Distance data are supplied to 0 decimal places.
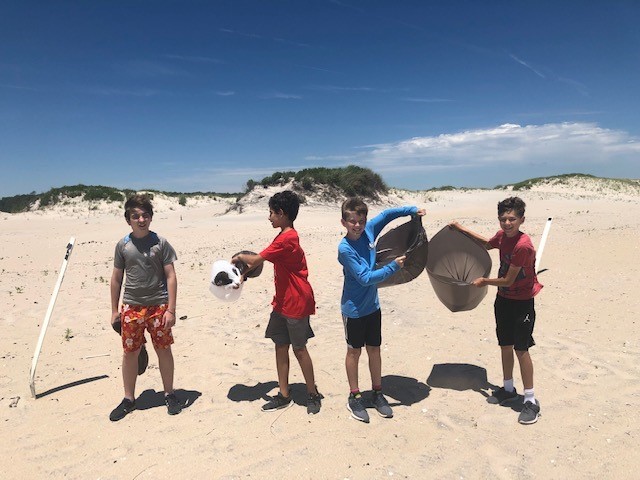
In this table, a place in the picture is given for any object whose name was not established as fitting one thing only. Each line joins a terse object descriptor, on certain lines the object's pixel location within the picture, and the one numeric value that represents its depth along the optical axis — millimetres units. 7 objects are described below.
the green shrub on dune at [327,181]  28284
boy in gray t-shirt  4008
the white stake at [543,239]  5198
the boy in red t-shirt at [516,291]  3916
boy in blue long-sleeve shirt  3859
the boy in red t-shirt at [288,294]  3912
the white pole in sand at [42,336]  4594
